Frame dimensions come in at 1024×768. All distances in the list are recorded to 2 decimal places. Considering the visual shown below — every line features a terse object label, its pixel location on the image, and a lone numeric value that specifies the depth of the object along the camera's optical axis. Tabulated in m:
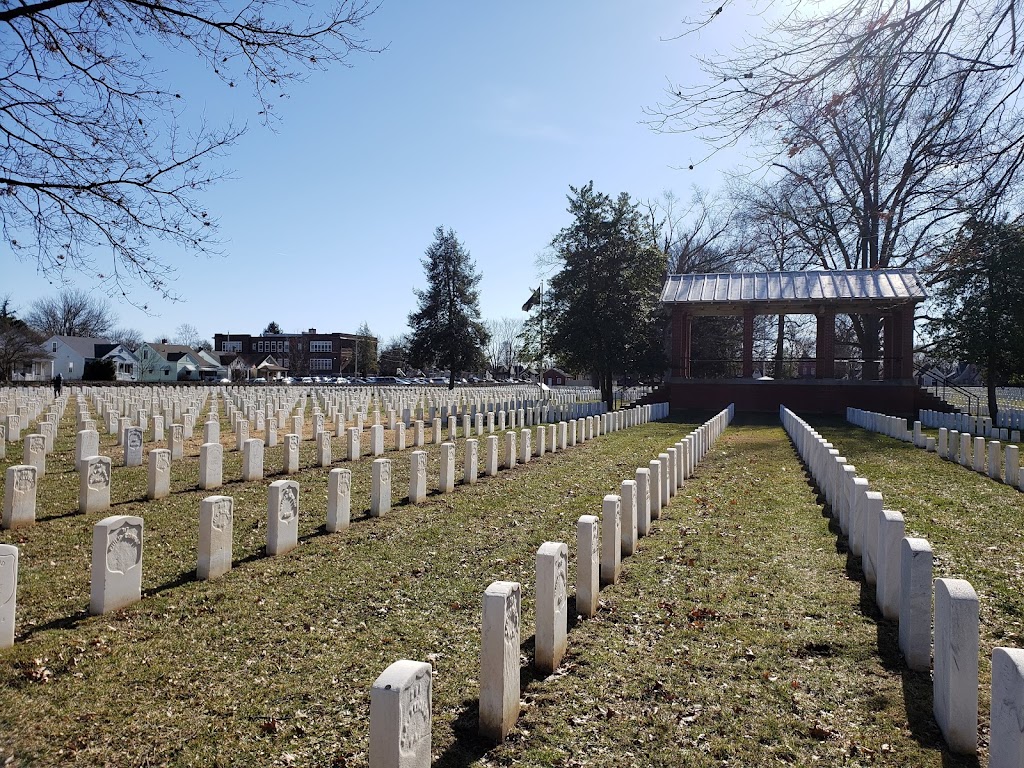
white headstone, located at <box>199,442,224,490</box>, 9.67
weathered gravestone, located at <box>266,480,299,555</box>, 6.66
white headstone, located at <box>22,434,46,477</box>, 10.22
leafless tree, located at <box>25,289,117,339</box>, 85.56
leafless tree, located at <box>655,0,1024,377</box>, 4.59
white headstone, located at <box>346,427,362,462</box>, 13.30
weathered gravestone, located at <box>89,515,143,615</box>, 5.03
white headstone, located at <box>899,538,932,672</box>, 4.10
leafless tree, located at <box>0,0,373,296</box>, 5.10
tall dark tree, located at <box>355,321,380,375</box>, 101.88
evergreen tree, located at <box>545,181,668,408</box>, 30.86
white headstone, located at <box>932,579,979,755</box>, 3.25
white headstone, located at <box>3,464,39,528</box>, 7.38
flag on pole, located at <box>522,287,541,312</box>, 41.19
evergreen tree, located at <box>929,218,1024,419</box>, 23.80
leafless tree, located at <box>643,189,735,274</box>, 51.00
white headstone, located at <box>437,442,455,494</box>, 10.20
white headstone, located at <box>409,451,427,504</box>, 9.36
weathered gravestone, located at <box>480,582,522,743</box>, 3.43
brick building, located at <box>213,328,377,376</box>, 109.31
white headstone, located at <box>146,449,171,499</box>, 9.11
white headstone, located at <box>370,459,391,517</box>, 8.50
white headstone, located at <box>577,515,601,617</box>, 5.12
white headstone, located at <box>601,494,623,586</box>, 5.89
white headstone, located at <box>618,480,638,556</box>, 6.85
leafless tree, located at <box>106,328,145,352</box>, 87.94
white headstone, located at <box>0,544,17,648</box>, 4.36
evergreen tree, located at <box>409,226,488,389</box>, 52.94
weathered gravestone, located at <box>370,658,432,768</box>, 2.64
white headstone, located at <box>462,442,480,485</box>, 11.01
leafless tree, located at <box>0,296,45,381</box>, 44.41
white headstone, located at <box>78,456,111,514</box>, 8.13
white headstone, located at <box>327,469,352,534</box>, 7.61
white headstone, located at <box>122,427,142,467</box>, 11.55
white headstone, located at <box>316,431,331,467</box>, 12.34
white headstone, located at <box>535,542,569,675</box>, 4.16
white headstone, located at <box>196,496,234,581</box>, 5.88
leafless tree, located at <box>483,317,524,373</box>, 117.75
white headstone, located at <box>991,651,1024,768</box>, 2.60
